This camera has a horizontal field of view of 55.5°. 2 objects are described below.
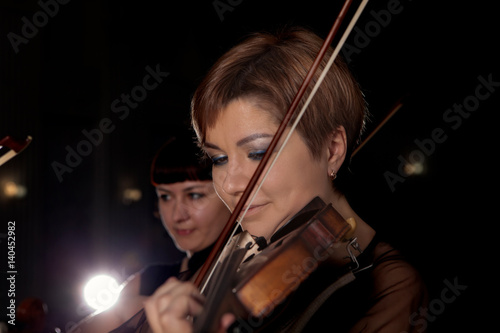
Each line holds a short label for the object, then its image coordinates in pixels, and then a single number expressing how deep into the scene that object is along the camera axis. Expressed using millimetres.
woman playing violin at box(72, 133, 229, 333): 2119
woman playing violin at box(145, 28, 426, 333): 1047
